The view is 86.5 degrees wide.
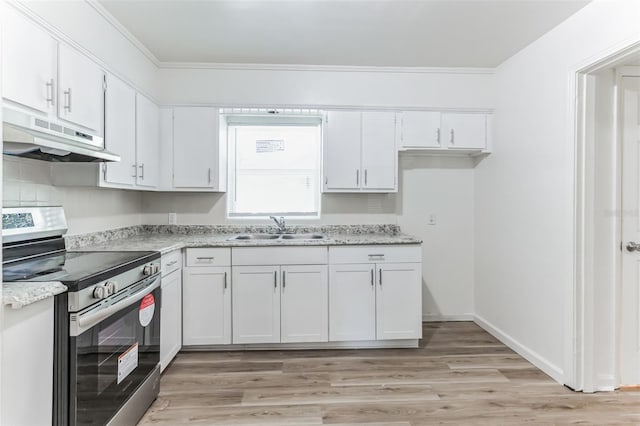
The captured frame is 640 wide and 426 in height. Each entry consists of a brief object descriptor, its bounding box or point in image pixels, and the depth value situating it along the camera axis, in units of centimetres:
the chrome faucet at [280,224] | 340
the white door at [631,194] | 233
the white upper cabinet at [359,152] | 327
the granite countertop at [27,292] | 121
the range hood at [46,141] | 142
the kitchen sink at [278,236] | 333
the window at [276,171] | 360
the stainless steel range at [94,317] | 143
